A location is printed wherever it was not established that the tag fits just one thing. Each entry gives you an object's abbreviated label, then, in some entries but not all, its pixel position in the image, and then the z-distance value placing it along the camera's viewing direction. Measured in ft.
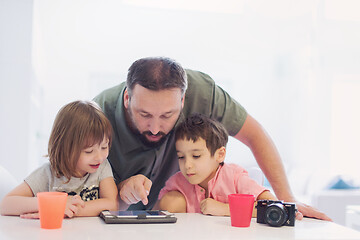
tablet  3.43
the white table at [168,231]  3.00
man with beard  4.67
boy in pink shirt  4.39
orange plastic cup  3.16
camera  3.52
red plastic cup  3.45
